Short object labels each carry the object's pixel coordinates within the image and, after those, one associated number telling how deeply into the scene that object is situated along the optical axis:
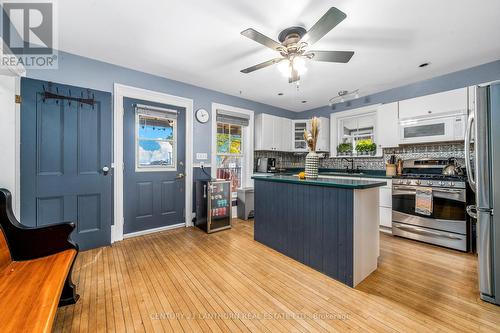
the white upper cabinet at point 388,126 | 3.68
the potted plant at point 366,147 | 4.12
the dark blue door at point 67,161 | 2.36
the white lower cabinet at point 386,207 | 3.41
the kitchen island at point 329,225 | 1.94
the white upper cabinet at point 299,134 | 5.26
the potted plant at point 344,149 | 4.53
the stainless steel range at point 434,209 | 2.76
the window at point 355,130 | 4.34
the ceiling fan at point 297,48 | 1.67
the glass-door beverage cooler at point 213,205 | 3.45
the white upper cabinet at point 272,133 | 4.66
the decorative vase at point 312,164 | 2.52
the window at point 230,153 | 4.34
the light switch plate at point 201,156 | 3.84
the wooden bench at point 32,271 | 0.92
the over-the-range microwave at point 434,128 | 3.04
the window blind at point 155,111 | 3.24
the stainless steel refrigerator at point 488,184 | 1.69
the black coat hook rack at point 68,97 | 2.45
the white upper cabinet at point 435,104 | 3.02
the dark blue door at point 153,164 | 3.17
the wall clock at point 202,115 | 3.81
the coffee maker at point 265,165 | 4.74
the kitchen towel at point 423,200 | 2.96
